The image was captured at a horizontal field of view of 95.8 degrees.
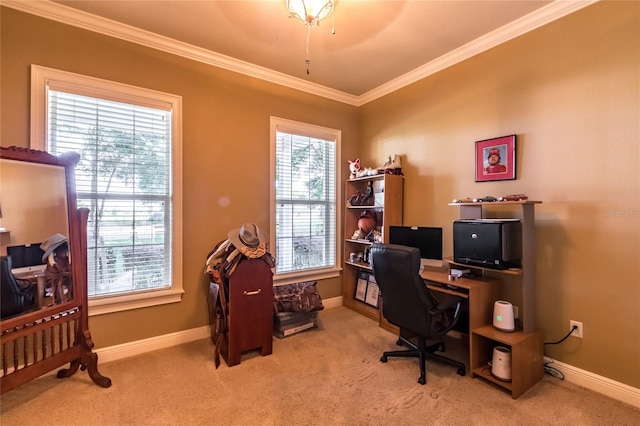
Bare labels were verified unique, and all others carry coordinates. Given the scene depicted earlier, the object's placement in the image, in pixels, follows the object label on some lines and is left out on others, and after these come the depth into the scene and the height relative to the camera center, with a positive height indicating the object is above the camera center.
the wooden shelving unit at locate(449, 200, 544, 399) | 1.96 -0.91
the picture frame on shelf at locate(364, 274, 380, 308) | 3.46 -0.99
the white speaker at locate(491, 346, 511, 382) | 2.02 -1.08
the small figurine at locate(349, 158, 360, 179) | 3.72 +0.58
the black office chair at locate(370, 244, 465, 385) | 2.05 -0.67
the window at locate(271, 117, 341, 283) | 3.36 +0.16
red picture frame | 2.43 +0.46
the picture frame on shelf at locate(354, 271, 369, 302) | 3.66 -0.94
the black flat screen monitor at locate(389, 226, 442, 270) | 2.82 -0.29
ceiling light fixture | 1.99 +1.44
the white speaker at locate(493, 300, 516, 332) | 2.13 -0.79
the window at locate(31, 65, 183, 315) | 2.24 +0.34
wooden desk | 2.20 -0.65
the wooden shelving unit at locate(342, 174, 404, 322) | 3.25 -0.06
